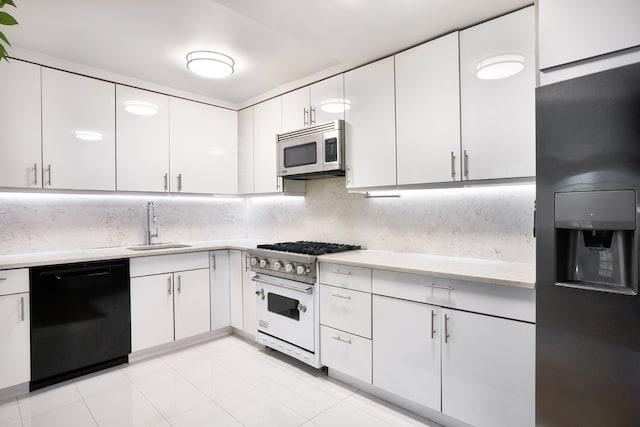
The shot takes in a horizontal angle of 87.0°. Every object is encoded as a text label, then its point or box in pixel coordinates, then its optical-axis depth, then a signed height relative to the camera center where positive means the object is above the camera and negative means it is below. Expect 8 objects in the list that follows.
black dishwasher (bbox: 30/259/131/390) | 2.38 -0.80
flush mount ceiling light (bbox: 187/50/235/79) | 2.50 +1.11
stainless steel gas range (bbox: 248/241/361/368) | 2.55 -0.69
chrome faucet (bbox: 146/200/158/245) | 3.41 -0.06
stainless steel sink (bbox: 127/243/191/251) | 3.23 -0.34
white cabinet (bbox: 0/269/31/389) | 2.24 -0.78
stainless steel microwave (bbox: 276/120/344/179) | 2.72 +0.52
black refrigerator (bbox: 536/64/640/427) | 1.26 -0.16
